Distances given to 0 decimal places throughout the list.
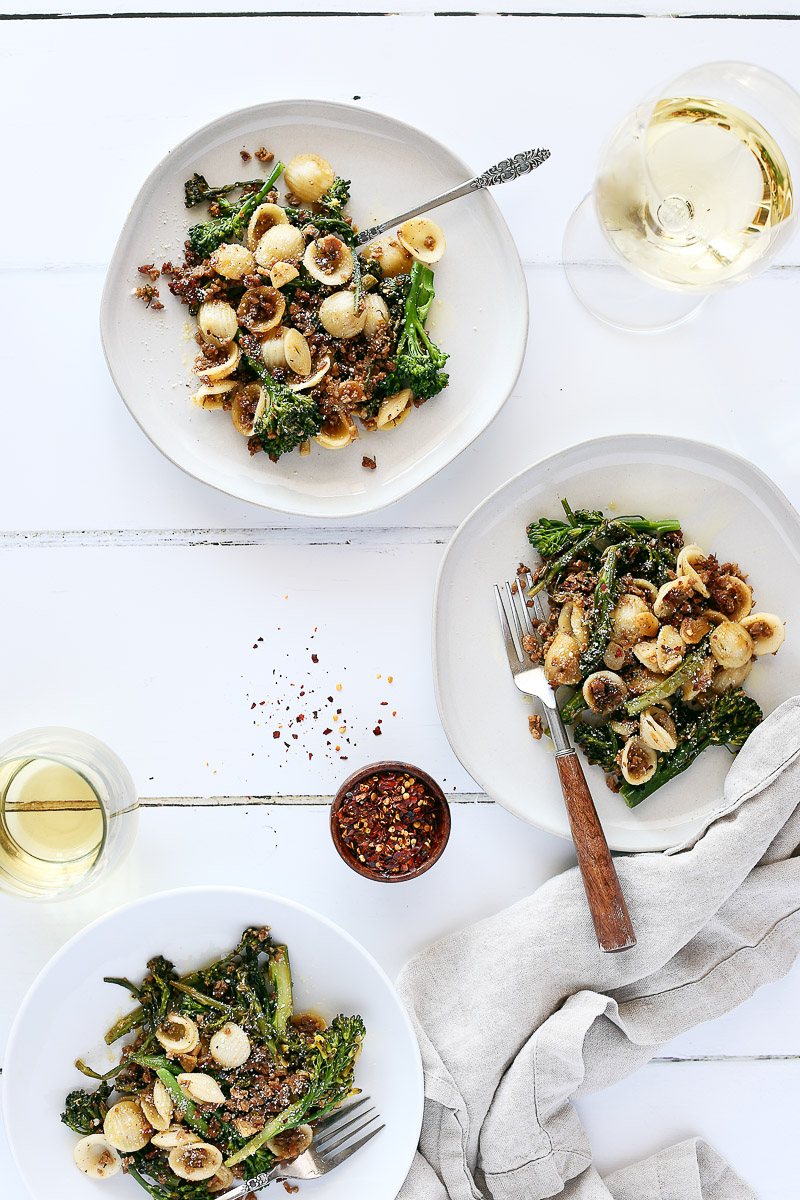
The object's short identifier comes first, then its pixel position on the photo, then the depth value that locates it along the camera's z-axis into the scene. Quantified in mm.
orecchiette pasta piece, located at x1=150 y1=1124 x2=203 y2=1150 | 1045
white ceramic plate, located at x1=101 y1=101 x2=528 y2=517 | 1055
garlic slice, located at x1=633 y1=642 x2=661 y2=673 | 1052
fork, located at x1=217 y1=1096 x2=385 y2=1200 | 1053
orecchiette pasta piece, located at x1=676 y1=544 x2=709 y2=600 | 1051
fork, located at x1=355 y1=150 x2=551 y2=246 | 1045
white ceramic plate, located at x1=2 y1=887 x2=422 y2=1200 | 1045
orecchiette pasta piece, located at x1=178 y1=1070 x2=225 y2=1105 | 1046
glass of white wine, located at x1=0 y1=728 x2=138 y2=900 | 1043
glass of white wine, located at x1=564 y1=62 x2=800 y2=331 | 985
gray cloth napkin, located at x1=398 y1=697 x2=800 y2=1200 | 1069
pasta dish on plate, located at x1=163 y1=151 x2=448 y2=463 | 1042
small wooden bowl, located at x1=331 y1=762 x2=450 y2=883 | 1058
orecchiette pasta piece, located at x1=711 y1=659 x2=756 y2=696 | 1062
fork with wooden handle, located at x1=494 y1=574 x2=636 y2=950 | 1062
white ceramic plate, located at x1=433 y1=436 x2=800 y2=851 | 1072
